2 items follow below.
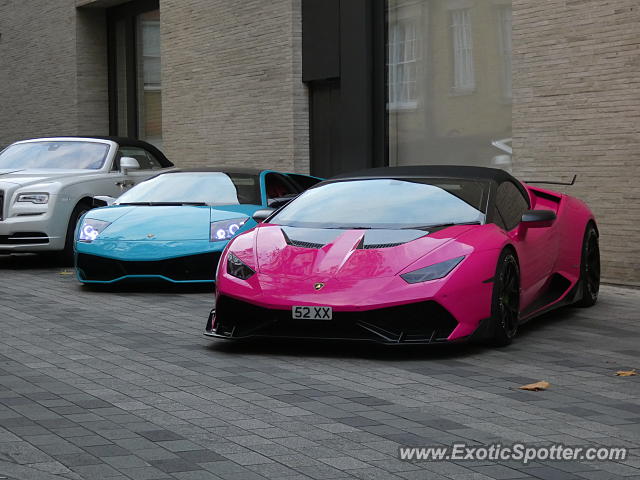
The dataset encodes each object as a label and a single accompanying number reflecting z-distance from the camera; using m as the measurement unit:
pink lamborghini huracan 7.09
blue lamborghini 10.71
